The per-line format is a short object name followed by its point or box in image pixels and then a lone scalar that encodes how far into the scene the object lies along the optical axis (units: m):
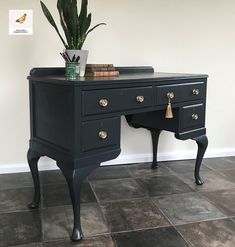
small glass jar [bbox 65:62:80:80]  1.79
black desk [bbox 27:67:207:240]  1.61
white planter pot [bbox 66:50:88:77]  1.87
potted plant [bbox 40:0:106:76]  1.81
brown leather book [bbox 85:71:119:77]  1.96
